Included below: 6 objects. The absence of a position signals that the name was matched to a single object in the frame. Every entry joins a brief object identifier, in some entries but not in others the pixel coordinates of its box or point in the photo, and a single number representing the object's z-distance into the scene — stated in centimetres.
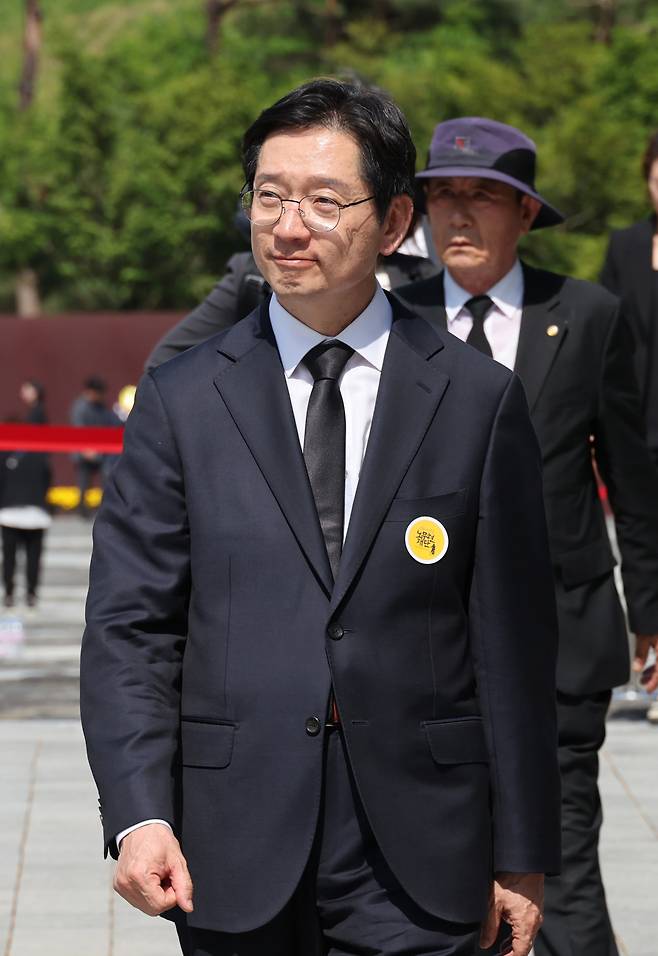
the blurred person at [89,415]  4541
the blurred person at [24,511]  2827
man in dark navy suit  561
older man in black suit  887
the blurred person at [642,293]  1352
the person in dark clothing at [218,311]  985
